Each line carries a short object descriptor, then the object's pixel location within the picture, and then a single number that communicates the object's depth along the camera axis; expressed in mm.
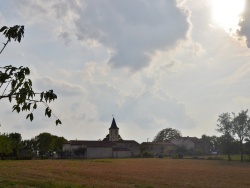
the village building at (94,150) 130375
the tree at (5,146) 100562
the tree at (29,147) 129938
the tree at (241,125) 113688
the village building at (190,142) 190625
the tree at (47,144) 132750
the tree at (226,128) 115481
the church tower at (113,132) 163000
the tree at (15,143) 115556
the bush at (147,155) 136350
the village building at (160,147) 171750
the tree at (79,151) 128375
